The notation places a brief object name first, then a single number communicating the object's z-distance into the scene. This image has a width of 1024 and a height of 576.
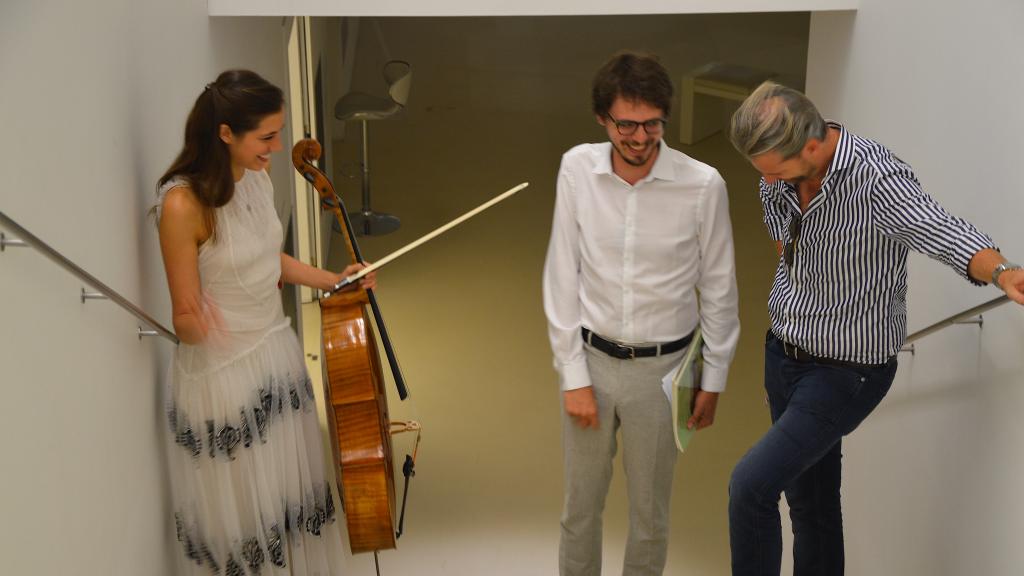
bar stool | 7.34
